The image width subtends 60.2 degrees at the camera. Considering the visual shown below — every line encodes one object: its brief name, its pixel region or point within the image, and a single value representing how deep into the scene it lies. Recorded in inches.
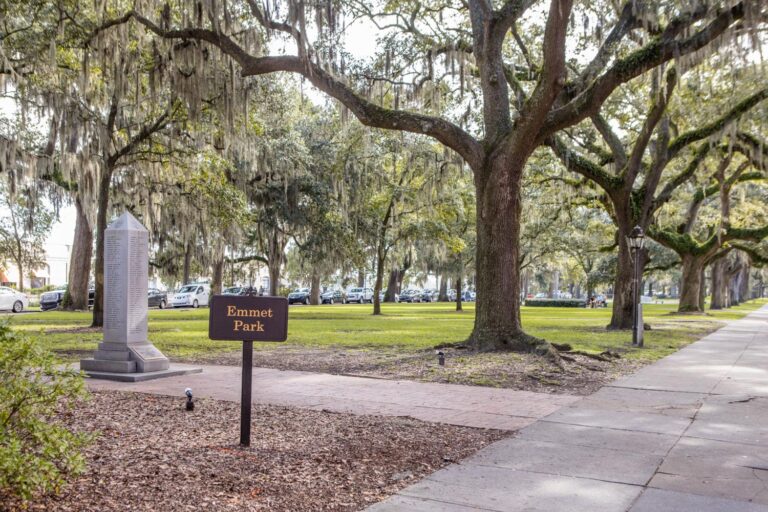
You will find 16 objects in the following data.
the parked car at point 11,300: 1295.5
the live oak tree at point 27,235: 1268.5
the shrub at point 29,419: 135.3
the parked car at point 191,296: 1690.5
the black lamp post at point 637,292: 625.3
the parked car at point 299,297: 2101.0
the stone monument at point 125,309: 388.8
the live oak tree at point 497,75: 468.4
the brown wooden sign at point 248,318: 213.8
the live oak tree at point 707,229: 997.4
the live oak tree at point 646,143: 712.7
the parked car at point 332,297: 2293.8
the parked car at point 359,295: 2449.9
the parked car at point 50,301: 1411.2
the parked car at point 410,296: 2728.3
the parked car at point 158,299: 1667.1
